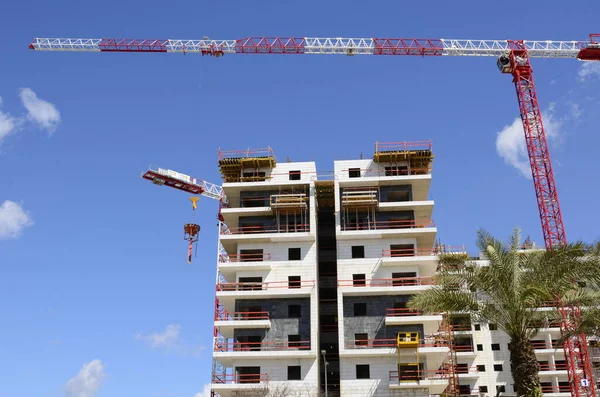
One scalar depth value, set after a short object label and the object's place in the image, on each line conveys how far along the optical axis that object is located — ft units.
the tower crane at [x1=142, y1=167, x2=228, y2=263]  342.85
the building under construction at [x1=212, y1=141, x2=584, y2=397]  199.00
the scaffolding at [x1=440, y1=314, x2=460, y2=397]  210.59
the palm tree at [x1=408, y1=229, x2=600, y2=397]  125.29
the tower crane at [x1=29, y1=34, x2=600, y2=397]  239.71
